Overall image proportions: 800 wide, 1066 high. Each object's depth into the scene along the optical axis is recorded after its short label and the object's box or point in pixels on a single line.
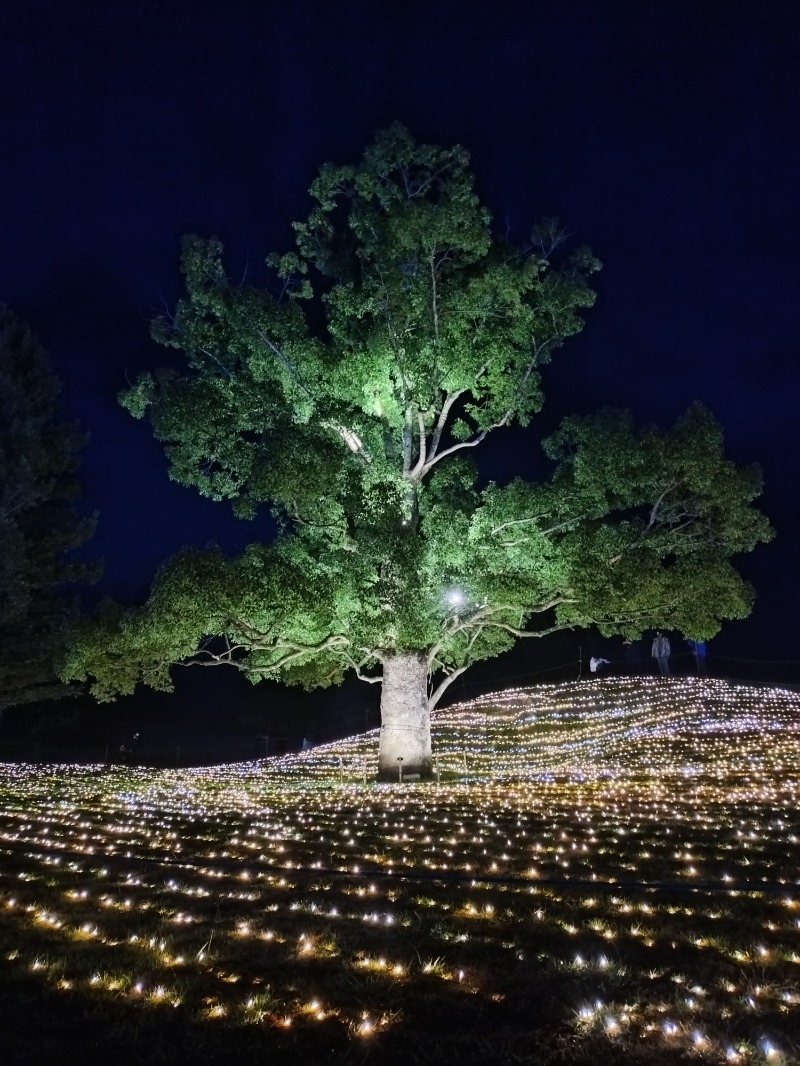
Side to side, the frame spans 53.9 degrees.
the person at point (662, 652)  20.91
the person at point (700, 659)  20.39
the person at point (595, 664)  22.03
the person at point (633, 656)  21.38
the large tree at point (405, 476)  11.84
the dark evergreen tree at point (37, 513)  20.08
